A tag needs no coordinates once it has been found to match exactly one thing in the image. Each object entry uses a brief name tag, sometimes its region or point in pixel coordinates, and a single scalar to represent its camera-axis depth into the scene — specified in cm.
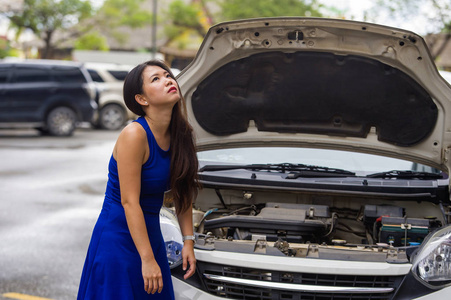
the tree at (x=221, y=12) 3666
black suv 1808
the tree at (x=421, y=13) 2888
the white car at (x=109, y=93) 2089
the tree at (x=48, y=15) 3509
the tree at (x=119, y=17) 4256
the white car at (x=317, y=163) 370
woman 305
